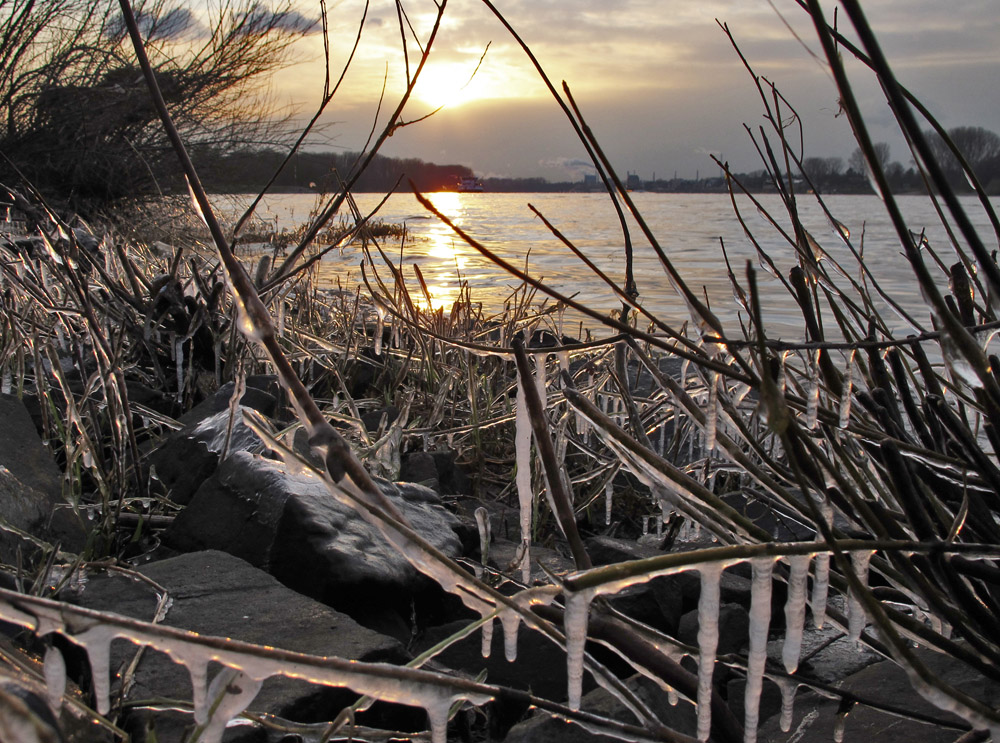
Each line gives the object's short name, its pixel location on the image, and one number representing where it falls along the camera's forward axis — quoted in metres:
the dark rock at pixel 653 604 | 1.72
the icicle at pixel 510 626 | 0.79
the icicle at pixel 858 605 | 0.89
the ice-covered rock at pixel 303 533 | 1.67
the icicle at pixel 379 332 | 2.58
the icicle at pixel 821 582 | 0.85
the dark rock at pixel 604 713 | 1.17
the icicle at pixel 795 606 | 0.78
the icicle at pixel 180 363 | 3.17
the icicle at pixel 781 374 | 0.88
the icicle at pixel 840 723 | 1.10
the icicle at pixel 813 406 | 0.91
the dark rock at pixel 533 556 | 1.84
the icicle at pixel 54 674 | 0.67
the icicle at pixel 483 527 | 1.05
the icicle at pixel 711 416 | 0.90
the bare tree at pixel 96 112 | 10.09
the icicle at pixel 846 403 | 1.02
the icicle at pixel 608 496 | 2.23
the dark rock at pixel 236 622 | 1.20
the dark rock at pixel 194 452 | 2.21
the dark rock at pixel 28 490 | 1.72
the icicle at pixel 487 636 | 0.87
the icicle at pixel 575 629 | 0.69
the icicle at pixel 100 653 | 0.64
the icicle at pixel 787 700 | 0.99
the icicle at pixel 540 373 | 1.09
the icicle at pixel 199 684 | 0.64
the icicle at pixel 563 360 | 1.20
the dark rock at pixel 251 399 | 2.64
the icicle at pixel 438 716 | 0.71
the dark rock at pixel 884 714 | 1.13
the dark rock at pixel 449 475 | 2.64
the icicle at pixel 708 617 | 0.73
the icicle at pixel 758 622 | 0.74
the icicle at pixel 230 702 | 0.68
